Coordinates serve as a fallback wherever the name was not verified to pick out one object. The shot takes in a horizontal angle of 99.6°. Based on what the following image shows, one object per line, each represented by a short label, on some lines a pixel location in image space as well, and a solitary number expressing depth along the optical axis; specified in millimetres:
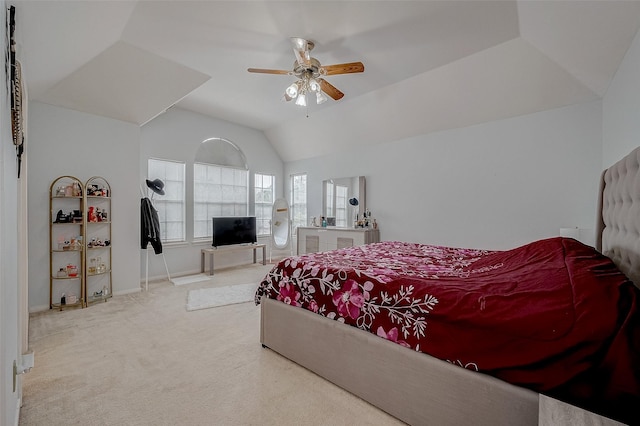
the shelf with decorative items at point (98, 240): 3618
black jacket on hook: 4273
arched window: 5410
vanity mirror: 5543
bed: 1045
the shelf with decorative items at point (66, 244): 3379
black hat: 4527
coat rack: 4365
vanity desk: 5176
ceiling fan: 2699
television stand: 5105
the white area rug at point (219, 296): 3498
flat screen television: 5336
